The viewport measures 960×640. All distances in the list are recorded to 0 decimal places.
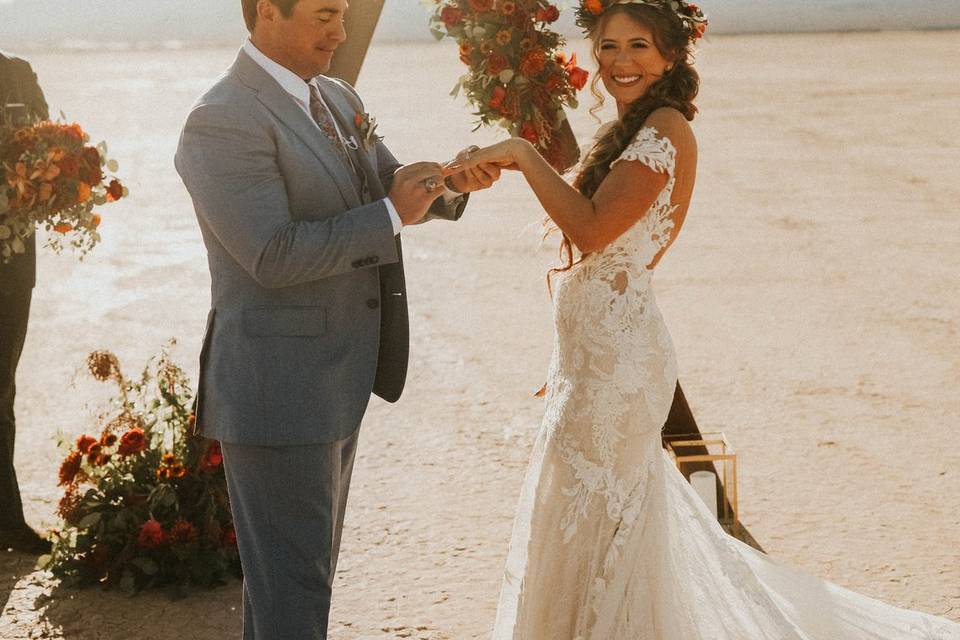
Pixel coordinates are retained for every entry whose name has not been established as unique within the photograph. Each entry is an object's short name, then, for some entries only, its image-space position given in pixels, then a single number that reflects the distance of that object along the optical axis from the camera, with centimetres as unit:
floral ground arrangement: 511
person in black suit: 498
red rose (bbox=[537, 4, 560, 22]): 450
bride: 385
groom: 326
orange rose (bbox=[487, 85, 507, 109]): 448
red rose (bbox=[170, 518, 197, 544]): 509
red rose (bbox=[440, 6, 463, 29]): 448
